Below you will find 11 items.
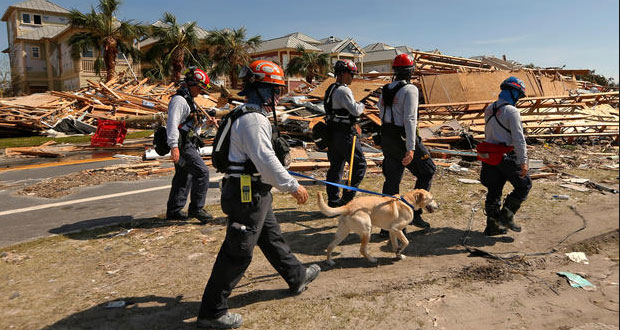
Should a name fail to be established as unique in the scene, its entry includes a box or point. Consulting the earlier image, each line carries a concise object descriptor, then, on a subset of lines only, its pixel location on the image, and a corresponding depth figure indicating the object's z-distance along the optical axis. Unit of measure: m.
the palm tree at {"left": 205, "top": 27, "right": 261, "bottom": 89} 35.25
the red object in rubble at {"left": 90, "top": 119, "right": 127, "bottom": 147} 13.70
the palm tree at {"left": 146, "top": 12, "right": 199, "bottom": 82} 31.39
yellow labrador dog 4.06
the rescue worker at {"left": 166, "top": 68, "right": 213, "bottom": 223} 5.42
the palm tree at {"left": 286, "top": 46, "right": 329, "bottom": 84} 40.62
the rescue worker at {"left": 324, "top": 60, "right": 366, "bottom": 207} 5.39
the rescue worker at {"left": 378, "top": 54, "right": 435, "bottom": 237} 4.64
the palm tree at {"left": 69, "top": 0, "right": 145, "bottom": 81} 29.45
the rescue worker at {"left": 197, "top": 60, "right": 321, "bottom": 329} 3.03
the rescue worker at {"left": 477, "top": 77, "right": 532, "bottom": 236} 4.60
